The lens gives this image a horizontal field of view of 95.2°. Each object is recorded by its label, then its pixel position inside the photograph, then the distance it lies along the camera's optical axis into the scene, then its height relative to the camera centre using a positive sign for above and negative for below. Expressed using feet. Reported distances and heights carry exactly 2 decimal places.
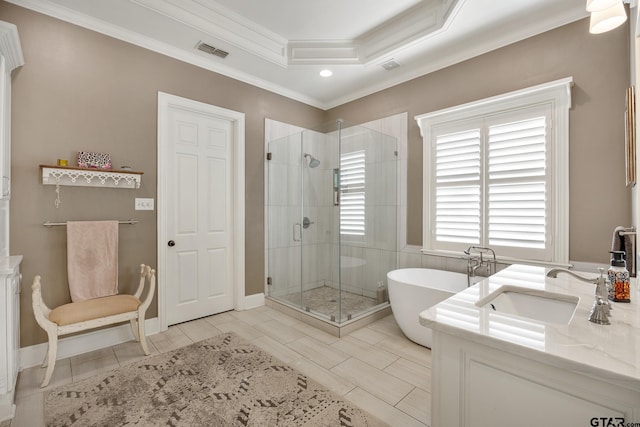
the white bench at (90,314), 6.72 -2.61
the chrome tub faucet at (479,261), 9.18 -1.56
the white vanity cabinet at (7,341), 5.63 -2.58
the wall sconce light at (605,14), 4.04 +2.90
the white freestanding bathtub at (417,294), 8.34 -2.52
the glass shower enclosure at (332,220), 10.42 -0.32
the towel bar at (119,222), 7.62 -0.34
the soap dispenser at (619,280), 3.87 -0.91
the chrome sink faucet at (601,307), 3.23 -1.07
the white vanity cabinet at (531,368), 2.41 -1.46
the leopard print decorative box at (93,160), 7.99 +1.40
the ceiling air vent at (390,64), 10.56 +5.45
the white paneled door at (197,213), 10.13 -0.08
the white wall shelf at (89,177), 7.48 +0.92
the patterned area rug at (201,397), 5.64 -4.01
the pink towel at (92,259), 7.80 -1.34
